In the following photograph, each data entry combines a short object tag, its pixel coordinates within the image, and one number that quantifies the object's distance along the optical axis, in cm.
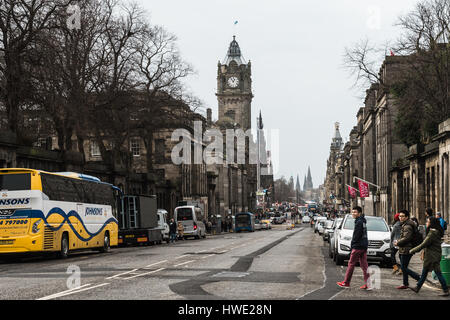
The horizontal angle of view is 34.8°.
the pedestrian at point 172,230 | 5088
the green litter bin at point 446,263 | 1605
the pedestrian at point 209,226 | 8578
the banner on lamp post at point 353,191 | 6600
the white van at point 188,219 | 5919
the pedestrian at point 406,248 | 1563
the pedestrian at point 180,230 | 5734
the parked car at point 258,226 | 10750
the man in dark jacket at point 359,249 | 1531
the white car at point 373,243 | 2298
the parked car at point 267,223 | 11339
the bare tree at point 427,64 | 4316
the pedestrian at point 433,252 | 1477
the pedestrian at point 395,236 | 2012
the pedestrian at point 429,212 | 1731
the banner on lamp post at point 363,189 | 5731
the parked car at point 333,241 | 2464
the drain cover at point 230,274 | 1794
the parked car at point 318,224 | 7139
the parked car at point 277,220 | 15416
